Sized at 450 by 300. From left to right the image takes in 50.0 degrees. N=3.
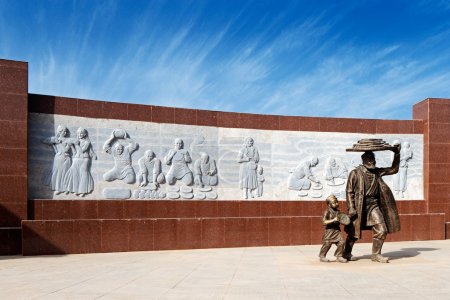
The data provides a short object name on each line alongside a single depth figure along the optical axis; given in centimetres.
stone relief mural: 1245
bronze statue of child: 906
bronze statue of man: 906
